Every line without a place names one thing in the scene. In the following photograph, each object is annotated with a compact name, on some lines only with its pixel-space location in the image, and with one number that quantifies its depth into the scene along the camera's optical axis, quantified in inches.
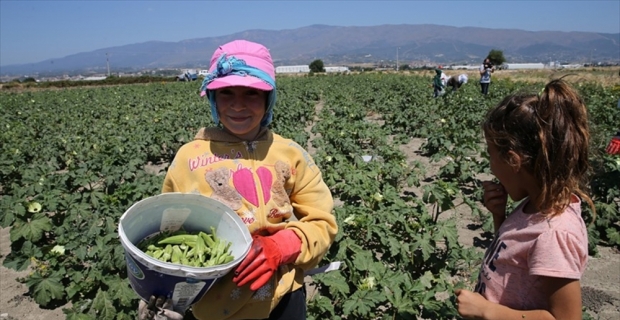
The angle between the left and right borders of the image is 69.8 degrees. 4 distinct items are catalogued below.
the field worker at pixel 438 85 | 642.1
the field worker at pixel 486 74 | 620.4
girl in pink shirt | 52.8
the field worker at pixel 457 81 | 752.3
